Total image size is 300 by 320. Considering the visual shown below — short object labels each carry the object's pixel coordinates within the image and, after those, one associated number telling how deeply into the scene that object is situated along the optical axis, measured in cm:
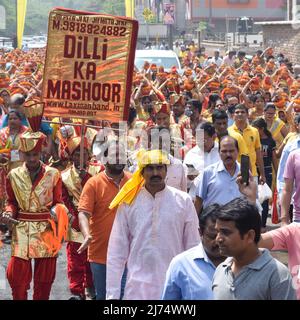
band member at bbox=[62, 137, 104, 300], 934
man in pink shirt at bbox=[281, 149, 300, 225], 855
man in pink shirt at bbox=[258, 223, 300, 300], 599
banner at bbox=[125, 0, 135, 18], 3328
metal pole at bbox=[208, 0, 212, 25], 9300
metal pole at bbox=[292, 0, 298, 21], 5573
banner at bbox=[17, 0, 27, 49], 3434
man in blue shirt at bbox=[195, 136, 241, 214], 862
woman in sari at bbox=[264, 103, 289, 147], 1378
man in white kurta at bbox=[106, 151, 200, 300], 694
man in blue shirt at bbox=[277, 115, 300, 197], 941
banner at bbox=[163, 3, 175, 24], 6831
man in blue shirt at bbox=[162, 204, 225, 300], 552
